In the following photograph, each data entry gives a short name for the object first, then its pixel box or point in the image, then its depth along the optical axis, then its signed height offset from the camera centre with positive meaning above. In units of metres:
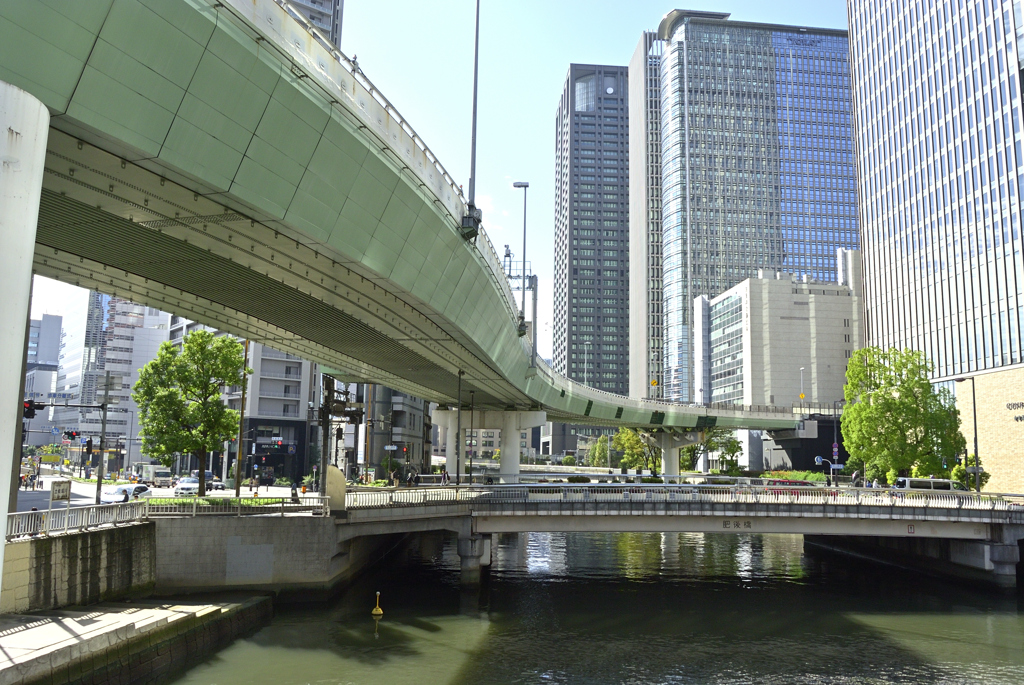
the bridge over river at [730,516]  37.78 -3.74
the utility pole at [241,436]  40.73 -0.20
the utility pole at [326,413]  42.16 +1.23
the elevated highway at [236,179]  14.67 +6.12
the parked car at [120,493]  51.83 -4.58
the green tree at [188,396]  44.97 +2.09
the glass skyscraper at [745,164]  167.25 +61.14
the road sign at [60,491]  23.53 -1.86
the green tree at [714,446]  110.19 -0.92
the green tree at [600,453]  160.62 -3.19
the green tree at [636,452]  123.44 -2.22
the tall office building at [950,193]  70.81 +26.79
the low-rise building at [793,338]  128.50 +17.30
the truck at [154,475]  73.69 -4.85
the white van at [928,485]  52.81 -2.98
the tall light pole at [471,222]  28.75 +7.99
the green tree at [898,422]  54.88 +1.45
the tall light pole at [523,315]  47.12 +8.00
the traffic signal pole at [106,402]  36.07 +1.61
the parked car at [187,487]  59.86 -4.65
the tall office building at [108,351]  152.62 +16.85
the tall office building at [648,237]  187.25 +49.79
